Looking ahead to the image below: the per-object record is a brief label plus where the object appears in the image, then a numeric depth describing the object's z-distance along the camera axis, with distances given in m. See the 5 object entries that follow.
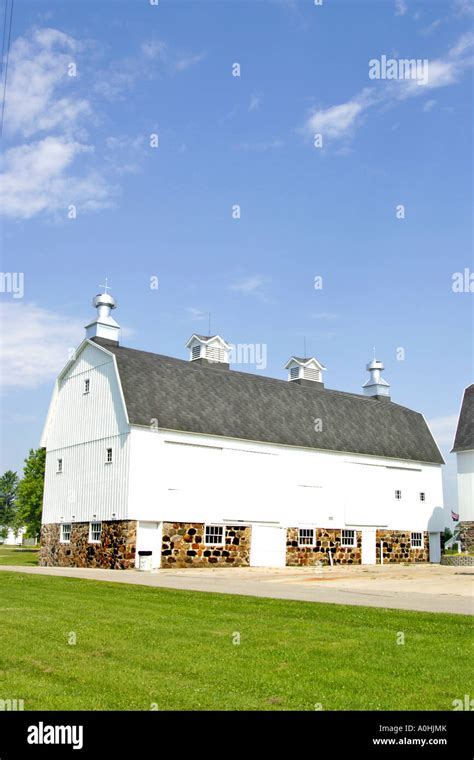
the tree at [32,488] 58.97
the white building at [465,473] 38.88
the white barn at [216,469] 30.88
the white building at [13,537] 127.16
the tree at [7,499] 135.75
